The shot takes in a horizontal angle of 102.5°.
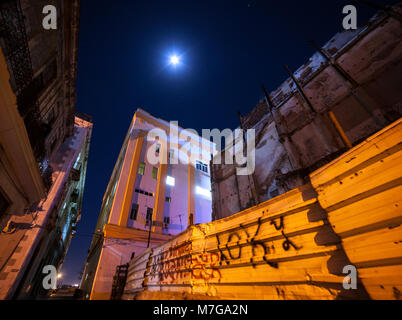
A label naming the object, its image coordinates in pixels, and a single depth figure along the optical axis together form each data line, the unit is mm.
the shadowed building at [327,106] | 7309
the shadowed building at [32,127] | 4901
